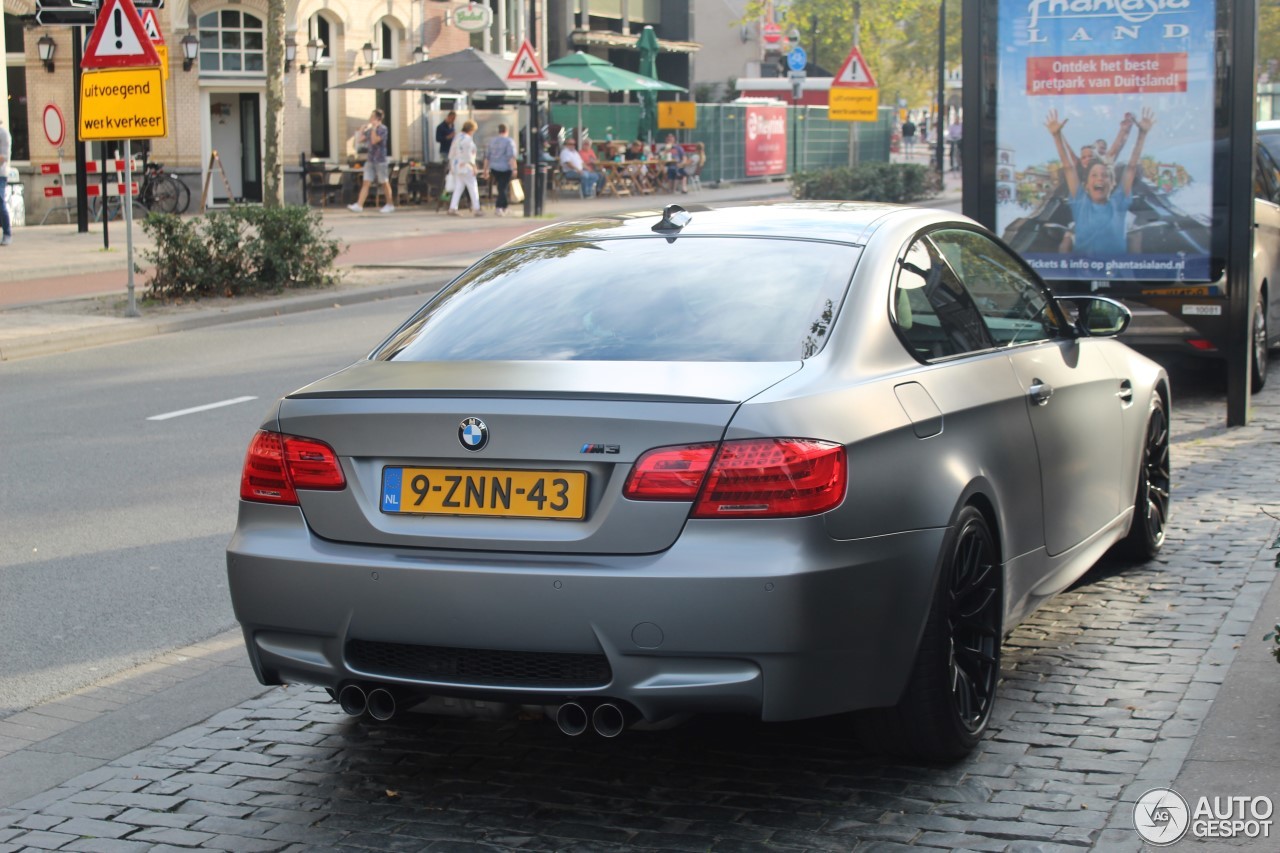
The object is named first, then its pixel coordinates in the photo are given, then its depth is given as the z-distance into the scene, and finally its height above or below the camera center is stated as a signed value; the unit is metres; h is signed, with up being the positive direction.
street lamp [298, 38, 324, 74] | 34.94 +4.00
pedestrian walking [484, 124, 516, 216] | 32.19 +1.48
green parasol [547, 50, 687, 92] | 38.47 +3.85
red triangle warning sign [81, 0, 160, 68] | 16.81 +2.05
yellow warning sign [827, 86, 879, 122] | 28.61 +2.27
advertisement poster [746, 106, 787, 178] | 46.81 +2.71
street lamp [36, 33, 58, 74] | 30.67 +3.60
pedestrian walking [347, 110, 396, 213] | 33.31 +1.66
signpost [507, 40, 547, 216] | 27.27 +1.94
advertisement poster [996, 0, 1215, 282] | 10.00 +0.59
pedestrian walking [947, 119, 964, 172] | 58.37 +3.25
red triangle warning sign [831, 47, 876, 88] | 27.97 +2.74
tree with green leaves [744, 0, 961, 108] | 48.69 +8.24
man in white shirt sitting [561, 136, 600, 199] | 38.44 +1.55
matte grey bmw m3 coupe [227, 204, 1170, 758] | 3.98 -0.67
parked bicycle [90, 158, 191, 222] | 30.02 +0.85
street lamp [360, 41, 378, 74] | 37.34 +4.21
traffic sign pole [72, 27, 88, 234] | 24.92 +1.03
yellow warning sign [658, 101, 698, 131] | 43.47 +3.15
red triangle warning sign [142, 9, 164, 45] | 18.53 +2.45
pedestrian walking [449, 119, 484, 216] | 32.06 +1.45
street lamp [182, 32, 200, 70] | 32.47 +3.82
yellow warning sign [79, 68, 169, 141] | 16.94 +1.42
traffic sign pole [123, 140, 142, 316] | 16.73 +0.05
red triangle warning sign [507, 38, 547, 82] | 27.20 +2.80
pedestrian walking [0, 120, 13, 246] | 23.84 +0.88
